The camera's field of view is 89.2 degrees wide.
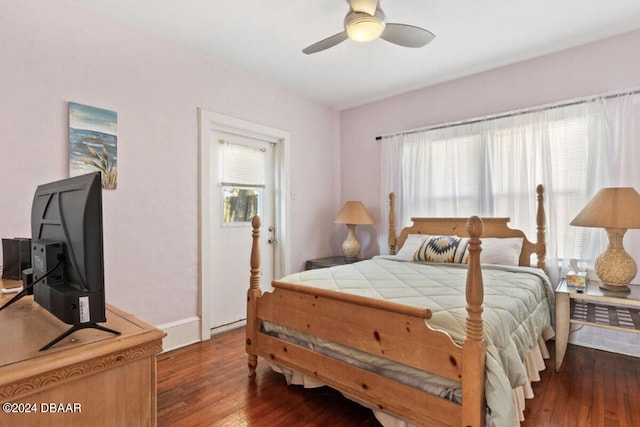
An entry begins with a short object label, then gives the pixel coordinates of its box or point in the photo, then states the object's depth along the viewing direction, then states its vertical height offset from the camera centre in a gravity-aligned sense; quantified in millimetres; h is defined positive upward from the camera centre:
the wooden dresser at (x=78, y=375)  723 -382
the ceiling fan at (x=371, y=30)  1950 +1183
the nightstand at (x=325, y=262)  3756 -565
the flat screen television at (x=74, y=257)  873 -114
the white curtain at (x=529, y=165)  2621 +443
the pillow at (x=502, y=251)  2822 -339
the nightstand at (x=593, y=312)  2162 -752
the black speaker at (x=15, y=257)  1524 -192
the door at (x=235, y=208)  2988 +78
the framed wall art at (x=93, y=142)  2215 +532
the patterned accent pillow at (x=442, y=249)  2889 -330
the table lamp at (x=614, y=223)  2199 -78
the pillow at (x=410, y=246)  3188 -328
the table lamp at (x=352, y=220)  3820 -67
